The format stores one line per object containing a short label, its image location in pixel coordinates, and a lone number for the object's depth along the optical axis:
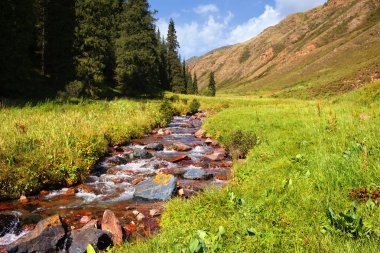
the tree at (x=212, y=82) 102.89
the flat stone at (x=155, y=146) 14.88
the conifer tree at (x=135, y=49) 41.97
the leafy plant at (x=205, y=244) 3.44
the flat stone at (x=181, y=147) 14.88
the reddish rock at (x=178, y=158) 12.61
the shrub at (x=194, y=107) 35.38
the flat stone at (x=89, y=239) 5.58
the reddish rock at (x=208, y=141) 16.12
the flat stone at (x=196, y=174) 9.99
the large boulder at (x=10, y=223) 6.59
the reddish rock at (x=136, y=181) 9.75
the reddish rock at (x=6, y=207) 7.71
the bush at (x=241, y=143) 11.68
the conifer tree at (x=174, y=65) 77.00
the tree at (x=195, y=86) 107.09
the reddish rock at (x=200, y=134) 18.69
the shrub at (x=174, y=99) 42.05
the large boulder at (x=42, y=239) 5.57
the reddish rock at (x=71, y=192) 8.83
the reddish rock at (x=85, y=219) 6.96
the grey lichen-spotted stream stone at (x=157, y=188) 8.20
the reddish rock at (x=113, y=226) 5.97
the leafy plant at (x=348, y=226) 3.66
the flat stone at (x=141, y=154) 13.15
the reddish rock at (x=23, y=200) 8.14
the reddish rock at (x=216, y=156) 12.46
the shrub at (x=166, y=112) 24.51
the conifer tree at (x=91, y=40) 33.00
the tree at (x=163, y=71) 77.38
